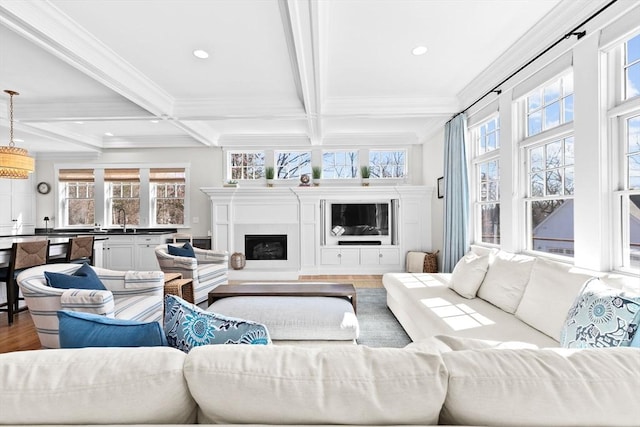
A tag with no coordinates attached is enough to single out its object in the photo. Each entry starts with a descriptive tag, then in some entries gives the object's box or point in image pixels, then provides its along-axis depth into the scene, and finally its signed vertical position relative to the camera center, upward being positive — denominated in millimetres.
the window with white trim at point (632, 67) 2033 +932
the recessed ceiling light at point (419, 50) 2933 +1518
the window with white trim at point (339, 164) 6195 +972
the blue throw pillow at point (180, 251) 4340 -485
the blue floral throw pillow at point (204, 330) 1107 -403
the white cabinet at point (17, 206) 6059 +202
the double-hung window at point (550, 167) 2656 +413
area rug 2816 -1109
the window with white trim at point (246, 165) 6246 +971
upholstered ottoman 2301 -769
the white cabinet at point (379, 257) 5871 -786
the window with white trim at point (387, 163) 6199 +983
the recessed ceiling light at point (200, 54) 2922 +1493
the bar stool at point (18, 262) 3410 -497
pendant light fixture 3734 +651
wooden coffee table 3031 -740
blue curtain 4051 +252
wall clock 6398 +565
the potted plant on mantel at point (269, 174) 6008 +763
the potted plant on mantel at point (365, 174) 5989 +749
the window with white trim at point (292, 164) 6215 +982
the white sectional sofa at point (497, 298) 1946 -689
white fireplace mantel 5820 -137
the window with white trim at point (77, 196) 6344 +397
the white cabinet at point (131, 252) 5672 -642
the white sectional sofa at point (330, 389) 741 -413
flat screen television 6098 -152
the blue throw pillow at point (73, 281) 2385 -493
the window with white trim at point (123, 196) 6262 +386
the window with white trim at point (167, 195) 6207 +397
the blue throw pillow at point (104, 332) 1062 -391
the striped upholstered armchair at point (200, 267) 4098 -714
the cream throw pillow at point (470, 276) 2787 -559
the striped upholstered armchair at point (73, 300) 2232 -624
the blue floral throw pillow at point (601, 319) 1392 -492
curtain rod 2129 +1325
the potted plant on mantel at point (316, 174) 6010 +756
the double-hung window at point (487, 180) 3717 +398
